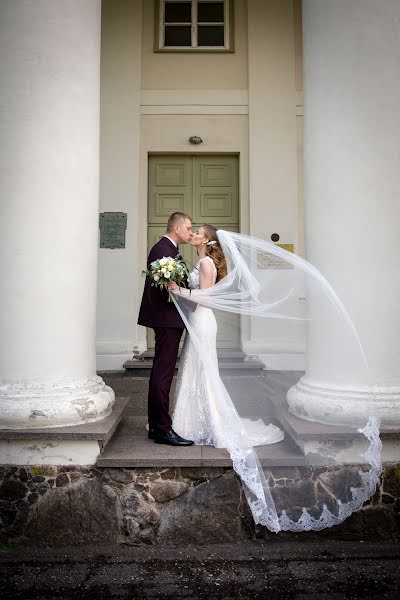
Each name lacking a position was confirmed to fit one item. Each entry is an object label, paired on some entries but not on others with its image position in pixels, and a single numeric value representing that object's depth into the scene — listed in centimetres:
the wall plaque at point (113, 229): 798
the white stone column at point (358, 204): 365
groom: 381
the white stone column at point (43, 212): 362
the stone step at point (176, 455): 336
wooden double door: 827
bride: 390
